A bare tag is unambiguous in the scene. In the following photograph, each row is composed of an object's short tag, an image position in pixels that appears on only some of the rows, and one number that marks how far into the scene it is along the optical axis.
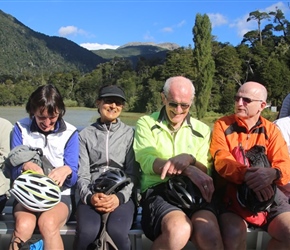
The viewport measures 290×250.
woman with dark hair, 2.99
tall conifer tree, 48.44
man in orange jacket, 3.04
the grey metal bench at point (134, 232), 3.21
